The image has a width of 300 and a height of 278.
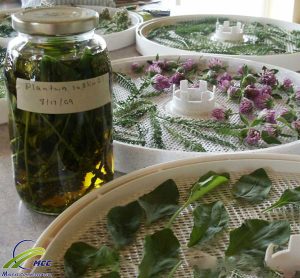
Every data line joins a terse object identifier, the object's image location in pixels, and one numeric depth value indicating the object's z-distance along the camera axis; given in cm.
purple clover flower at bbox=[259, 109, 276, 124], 62
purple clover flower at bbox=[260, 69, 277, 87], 75
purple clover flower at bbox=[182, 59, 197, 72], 83
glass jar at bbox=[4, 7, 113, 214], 39
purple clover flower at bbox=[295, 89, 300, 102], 70
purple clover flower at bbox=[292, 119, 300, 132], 60
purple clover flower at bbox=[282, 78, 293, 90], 74
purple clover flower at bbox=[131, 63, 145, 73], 83
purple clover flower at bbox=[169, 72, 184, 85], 77
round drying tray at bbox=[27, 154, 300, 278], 36
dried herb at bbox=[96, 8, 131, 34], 111
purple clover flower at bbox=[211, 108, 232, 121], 65
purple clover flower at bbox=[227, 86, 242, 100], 72
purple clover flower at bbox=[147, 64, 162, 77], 81
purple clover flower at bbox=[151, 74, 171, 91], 75
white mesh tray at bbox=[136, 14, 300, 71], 88
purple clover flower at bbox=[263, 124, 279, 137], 58
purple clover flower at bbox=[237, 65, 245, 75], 81
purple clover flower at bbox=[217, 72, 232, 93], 76
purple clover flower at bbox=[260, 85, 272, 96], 71
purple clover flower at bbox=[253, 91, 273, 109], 69
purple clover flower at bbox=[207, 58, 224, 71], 83
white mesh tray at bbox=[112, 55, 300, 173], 52
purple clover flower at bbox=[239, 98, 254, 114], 67
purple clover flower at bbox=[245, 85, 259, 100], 70
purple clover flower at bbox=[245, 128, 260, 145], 56
